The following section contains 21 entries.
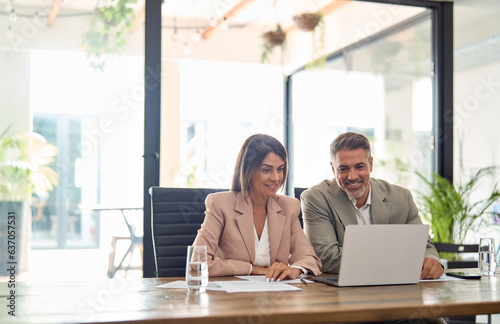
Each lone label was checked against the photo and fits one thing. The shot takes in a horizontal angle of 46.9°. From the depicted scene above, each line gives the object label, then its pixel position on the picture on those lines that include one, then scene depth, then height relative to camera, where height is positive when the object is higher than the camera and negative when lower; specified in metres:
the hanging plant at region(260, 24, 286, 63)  5.33 +1.27
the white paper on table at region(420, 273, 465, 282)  2.00 -0.36
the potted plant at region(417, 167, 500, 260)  4.20 -0.24
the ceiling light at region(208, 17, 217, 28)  5.34 +1.43
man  2.48 -0.11
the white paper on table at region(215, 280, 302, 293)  1.72 -0.34
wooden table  1.34 -0.33
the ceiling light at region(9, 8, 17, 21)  3.47 +0.97
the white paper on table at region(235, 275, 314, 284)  1.93 -0.35
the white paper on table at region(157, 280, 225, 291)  1.77 -0.34
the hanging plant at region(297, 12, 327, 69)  5.24 +1.21
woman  2.37 -0.17
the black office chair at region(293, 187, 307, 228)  2.76 -0.08
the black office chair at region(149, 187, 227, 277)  2.53 -0.21
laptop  1.72 -0.24
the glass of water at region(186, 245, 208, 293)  1.66 -0.27
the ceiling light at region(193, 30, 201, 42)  5.28 +1.29
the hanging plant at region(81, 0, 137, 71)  3.66 +0.93
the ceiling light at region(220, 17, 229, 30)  5.16 +1.38
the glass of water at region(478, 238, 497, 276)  2.13 -0.30
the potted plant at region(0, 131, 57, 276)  3.43 -0.02
